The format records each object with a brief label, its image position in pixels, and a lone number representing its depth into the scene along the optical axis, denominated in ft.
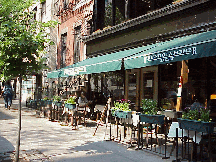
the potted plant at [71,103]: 34.83
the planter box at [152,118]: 21.22
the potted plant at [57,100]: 40.07
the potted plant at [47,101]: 43.71
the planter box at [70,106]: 34.81
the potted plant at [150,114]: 21.28
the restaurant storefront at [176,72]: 20.75
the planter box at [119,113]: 24.33
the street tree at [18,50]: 17.40
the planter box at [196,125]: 17.04
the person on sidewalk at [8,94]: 58.19
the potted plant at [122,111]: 23.99
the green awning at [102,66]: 27.99
